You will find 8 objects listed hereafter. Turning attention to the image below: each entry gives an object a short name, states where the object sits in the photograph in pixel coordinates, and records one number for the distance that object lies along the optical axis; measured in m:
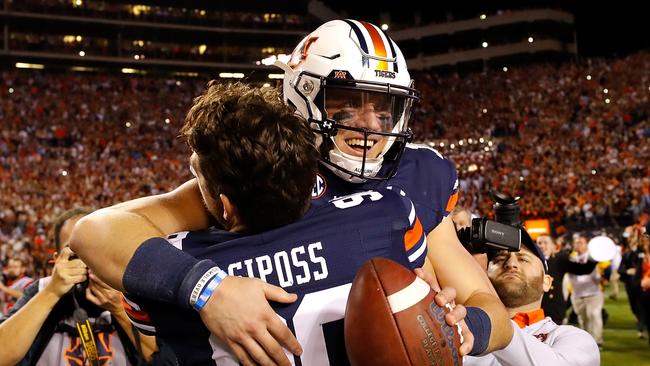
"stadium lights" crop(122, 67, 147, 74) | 38.44
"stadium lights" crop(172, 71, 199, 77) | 39.89
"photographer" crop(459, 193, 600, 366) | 2.48
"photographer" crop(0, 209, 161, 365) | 2.58
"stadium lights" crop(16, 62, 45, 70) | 36.31
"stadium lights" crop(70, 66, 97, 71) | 37.49
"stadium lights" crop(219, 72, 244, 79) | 40.21
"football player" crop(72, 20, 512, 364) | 1.73
